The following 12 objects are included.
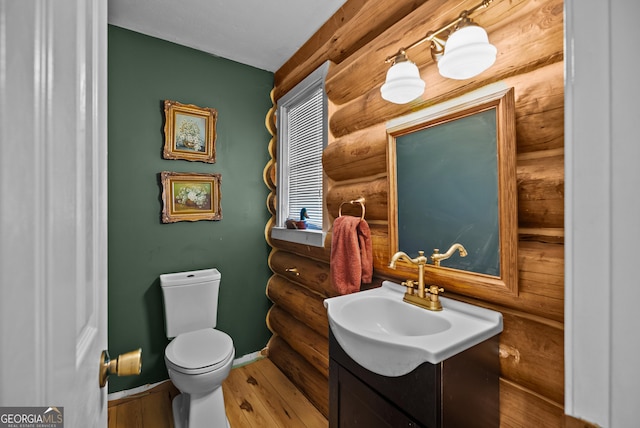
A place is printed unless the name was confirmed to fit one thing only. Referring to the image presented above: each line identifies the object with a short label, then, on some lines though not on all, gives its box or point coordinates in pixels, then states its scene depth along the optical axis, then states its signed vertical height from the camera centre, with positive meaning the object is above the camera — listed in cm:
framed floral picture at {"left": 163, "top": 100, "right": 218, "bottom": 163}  215 +69
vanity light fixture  98 +63
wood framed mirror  101 +11
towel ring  164 +8
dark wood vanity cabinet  83 -63
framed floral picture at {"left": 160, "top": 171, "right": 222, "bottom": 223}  216 +15
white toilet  160 -91
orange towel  150 -24
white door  25 +1
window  212 +53
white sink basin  85 -44
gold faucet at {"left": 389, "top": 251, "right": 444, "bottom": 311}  116 -36
